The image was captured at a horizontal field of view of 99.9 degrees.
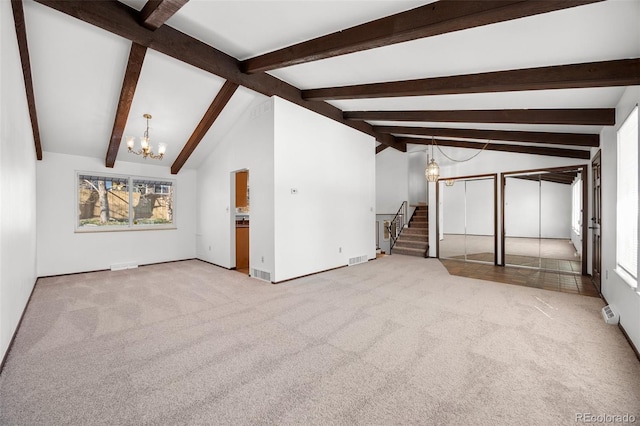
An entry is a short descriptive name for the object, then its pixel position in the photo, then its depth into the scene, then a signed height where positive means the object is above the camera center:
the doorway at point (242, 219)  6.41 -0.22
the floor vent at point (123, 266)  6.40 -1.33
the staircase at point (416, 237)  8.11 -0.86
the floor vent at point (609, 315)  3.10 -1.26
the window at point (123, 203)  6.27 +0.20
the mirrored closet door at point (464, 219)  7.31 -0.26
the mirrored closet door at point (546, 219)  6.25 -0.28
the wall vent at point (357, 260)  6.61 -1.26
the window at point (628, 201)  2.79 +0.09
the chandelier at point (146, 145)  4.87 +1.23
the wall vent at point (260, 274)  5.05 -1.24
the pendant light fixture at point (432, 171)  6.43 +0.93
